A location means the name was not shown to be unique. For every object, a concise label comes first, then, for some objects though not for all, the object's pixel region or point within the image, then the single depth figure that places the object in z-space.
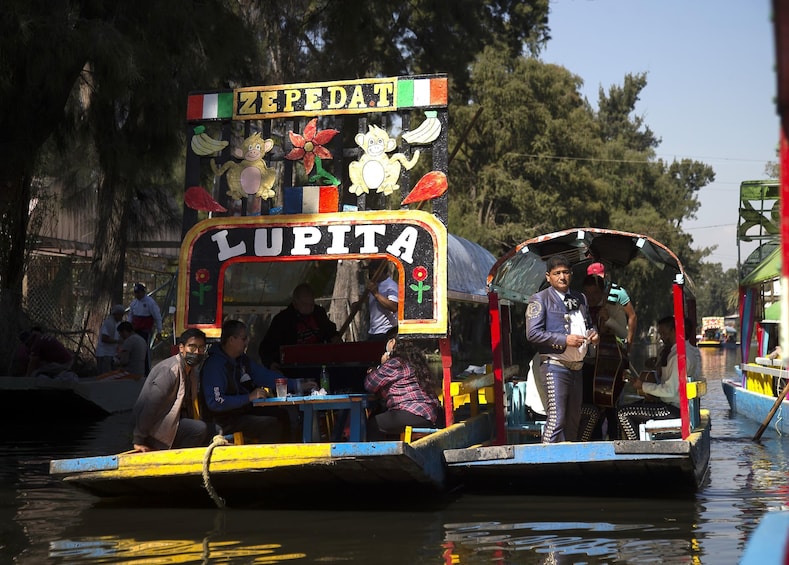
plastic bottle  10.12
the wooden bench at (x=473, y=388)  10.69
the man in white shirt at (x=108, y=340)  19.19
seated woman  9.54
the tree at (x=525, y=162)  39.22
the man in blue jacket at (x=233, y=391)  9.18
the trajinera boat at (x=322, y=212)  9.32
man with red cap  10.27
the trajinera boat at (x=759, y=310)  16.77
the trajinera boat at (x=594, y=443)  8.76
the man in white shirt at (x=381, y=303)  11.38
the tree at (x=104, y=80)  13.23
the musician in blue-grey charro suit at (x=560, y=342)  9.10
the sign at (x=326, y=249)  9.54
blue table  9.08
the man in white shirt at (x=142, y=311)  19.45
